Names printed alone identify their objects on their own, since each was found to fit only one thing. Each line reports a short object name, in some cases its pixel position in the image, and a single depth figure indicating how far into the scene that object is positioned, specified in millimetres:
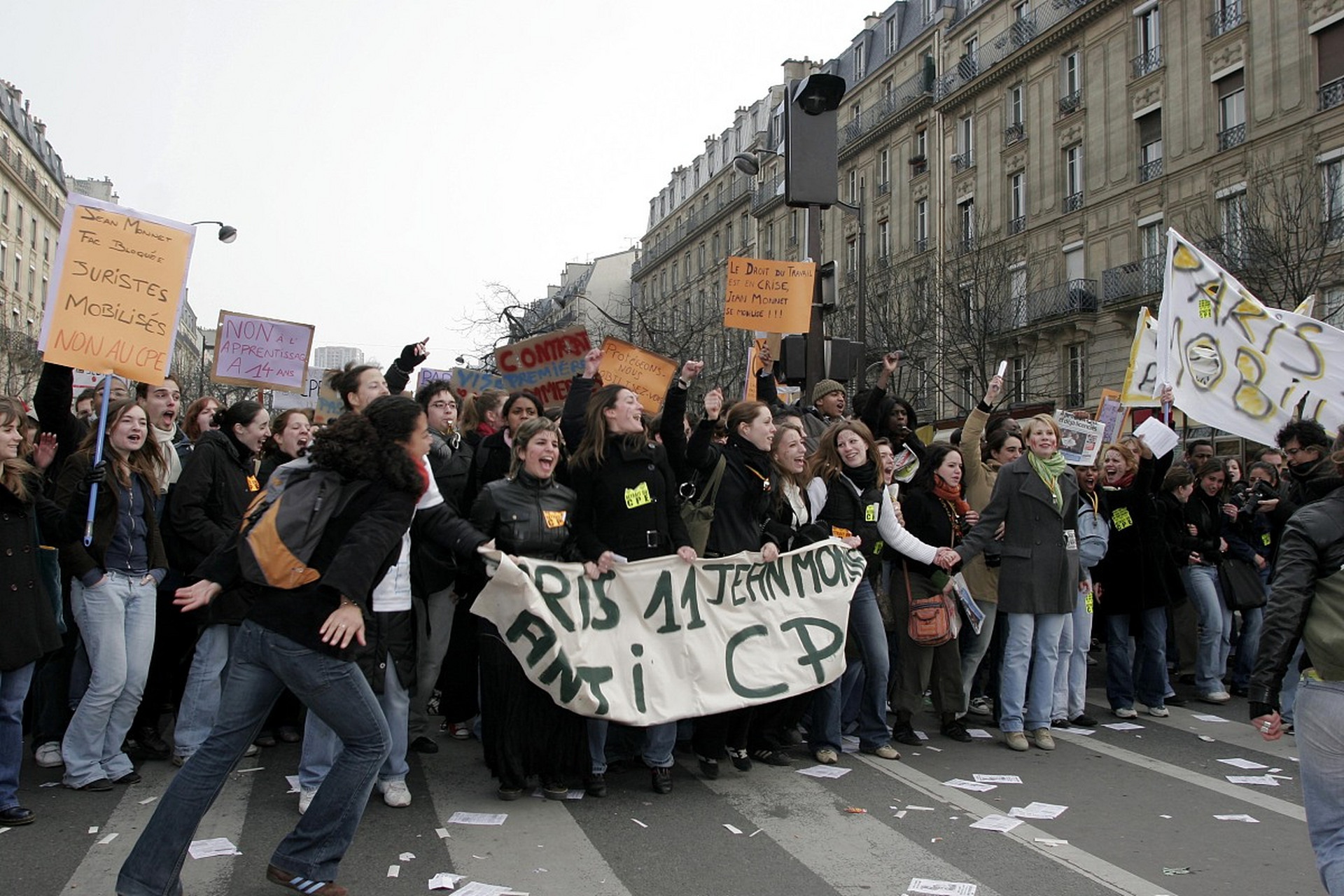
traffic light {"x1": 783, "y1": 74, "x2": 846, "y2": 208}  9867
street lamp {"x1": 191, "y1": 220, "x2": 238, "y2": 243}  32781
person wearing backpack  3885
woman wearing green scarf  7184
